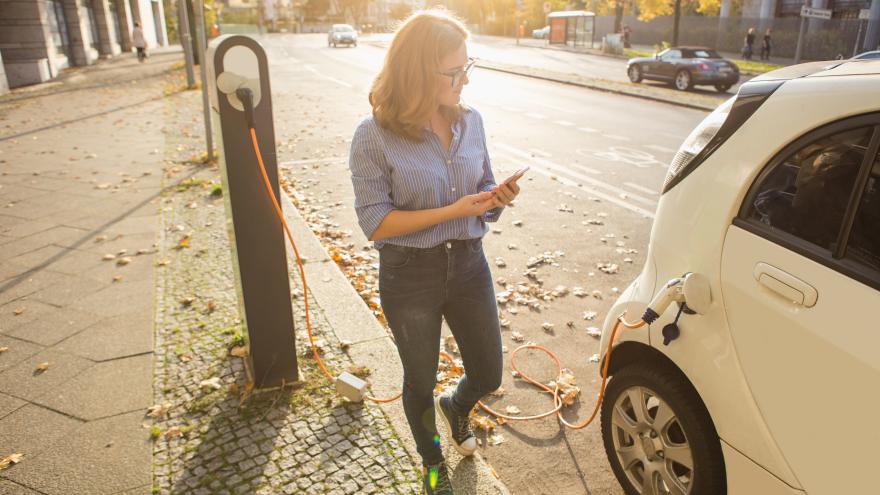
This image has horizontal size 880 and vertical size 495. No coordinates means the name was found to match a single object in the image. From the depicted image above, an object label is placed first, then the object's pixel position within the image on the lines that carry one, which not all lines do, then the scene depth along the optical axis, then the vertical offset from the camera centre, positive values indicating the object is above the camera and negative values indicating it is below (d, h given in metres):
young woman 2.33 -0.62
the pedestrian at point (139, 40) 29.38 +0.06
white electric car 1.76 -0.79
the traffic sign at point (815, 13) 17.34 +0.61
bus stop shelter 44.13 +0.71
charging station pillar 3.03 -0.88
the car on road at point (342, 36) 45.91 +0.26
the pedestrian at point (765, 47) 33.92 -0.60
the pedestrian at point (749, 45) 32.94 -0.47
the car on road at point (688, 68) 19.22 -0.98
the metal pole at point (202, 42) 9.05 -0.02
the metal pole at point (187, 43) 10.12 -0.04
